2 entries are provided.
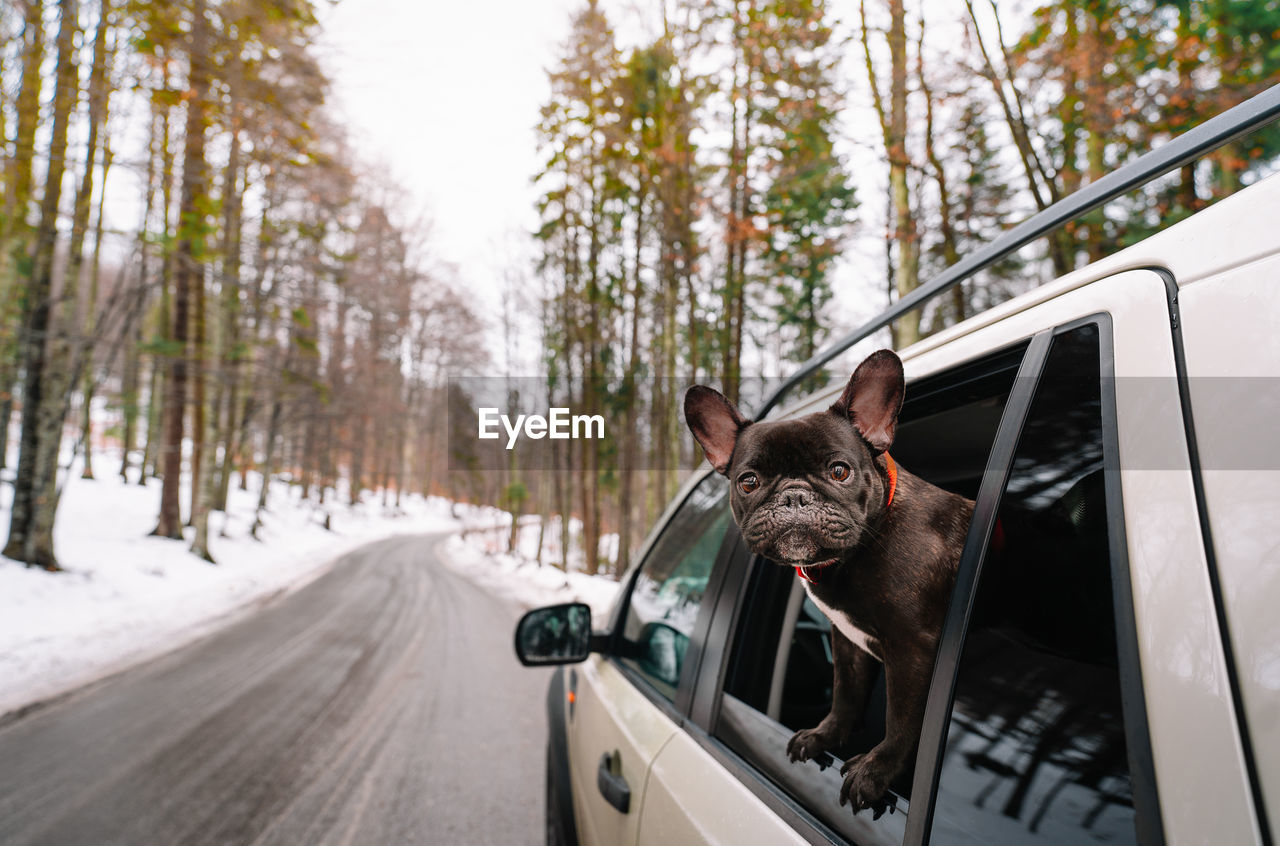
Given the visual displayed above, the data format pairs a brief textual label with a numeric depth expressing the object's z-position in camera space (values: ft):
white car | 1.97
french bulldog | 3.04
